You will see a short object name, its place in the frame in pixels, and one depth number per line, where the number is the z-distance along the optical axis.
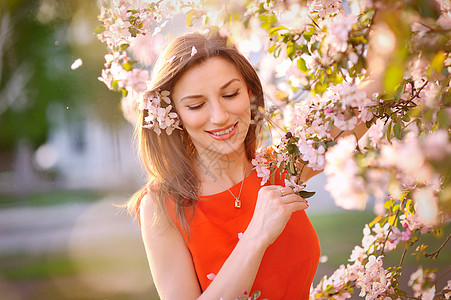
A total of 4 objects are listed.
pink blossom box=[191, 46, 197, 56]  1.45
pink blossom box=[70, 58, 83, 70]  1.40
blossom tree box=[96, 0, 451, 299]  0.64
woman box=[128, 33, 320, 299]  1.48
